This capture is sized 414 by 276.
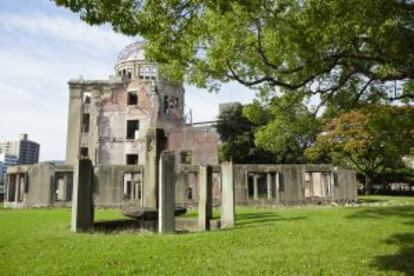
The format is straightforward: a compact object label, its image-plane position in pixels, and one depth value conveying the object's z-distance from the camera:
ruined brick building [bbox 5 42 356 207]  28.09
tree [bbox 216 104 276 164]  45.38
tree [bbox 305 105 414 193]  40.59
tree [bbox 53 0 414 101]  9.99
